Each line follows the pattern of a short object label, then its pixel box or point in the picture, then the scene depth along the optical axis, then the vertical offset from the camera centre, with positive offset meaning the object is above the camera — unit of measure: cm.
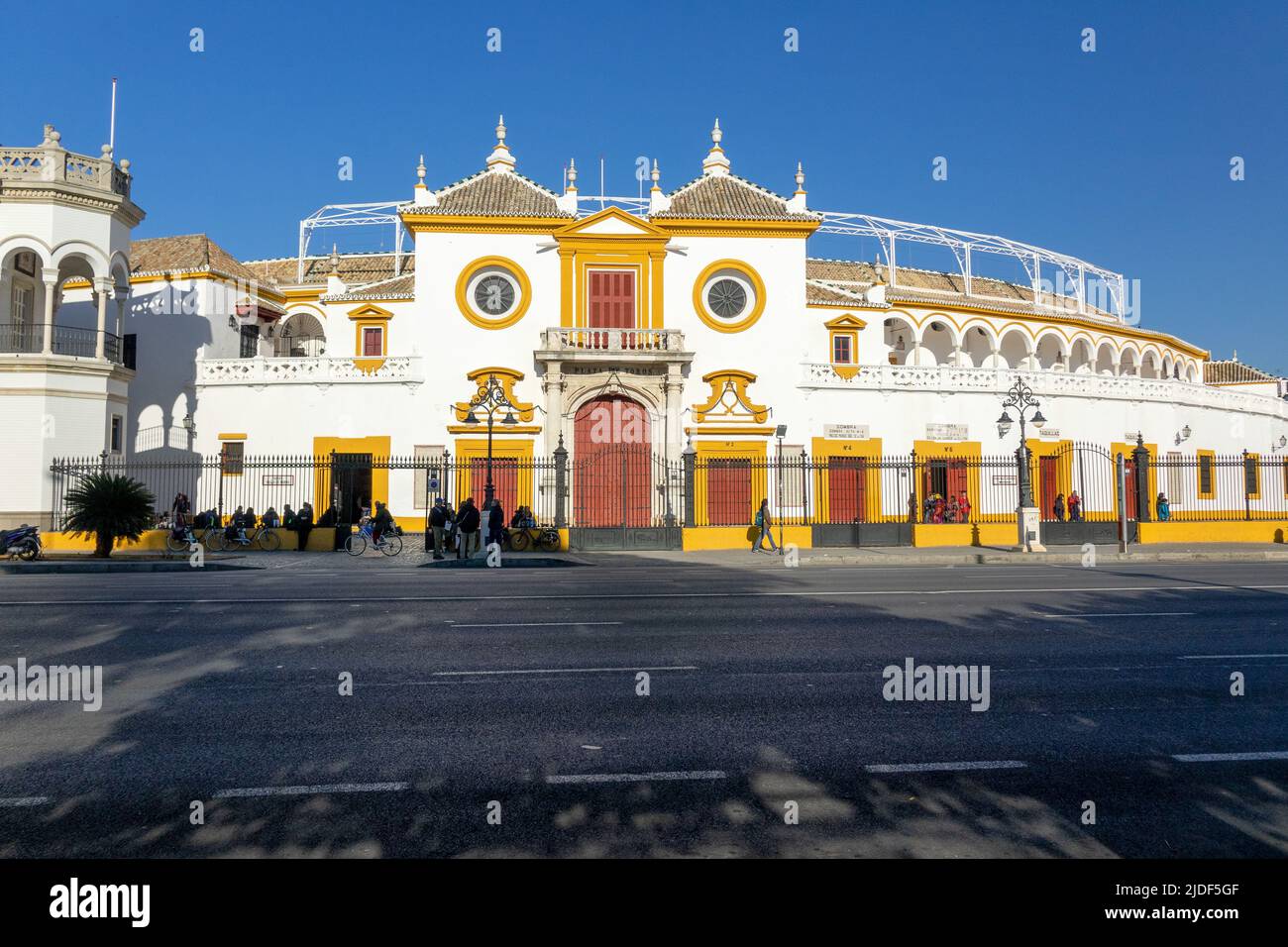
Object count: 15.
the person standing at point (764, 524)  2338 -59
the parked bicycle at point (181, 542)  2230 -105
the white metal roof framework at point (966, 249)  4519 +1559
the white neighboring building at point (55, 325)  2447 +613
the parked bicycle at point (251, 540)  2348 -106
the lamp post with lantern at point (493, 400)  2948 +388
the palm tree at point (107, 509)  2008 -11
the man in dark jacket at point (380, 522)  2356 -53
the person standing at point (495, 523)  2210 -52
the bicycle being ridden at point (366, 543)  2325 -113
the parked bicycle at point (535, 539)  2362 -103
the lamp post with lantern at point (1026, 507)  2348 -11
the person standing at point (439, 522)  2181 -50
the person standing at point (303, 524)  2391 -59
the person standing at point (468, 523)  2072 -50
